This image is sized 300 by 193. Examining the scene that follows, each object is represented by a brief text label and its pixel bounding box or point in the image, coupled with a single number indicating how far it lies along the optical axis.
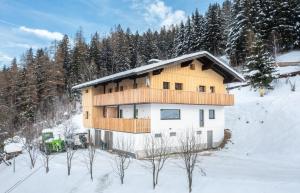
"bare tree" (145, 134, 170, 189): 18.89
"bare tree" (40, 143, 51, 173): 18.14
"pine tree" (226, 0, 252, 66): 40.10
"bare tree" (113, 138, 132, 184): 15.76
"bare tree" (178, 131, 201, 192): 12.04
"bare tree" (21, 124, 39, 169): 20.71
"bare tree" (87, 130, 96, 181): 24.19
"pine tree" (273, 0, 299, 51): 38.91
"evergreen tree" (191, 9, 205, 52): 47.01
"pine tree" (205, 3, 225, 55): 46.01
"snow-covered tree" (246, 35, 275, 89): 28.07
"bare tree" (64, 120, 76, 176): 23.36
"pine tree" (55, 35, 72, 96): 49.01
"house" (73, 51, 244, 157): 19.39
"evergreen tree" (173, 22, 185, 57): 50.09
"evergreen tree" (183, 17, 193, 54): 48.22
